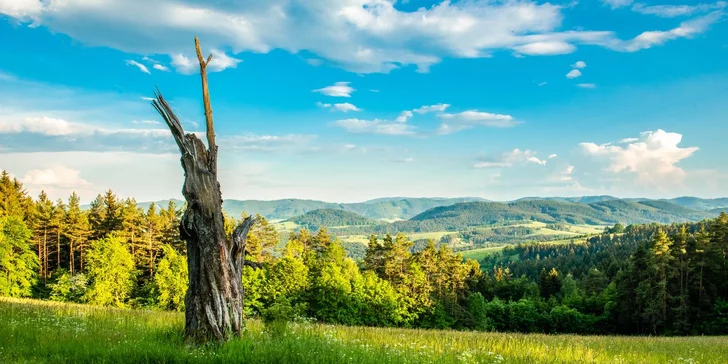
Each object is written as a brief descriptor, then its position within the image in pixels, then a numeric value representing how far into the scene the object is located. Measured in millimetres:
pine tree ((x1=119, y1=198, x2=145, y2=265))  52122
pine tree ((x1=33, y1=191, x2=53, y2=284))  53312
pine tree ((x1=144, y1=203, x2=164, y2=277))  52688
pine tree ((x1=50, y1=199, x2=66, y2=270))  53625
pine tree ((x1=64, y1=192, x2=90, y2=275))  53188
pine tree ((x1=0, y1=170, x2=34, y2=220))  55900
